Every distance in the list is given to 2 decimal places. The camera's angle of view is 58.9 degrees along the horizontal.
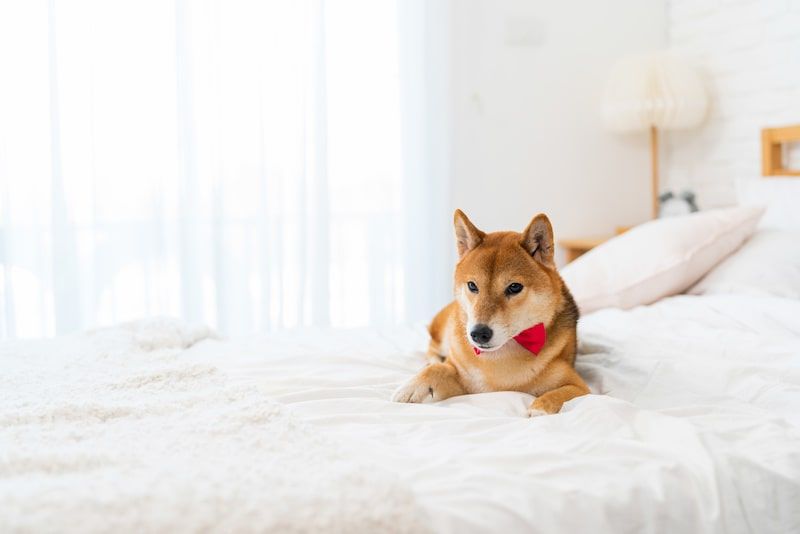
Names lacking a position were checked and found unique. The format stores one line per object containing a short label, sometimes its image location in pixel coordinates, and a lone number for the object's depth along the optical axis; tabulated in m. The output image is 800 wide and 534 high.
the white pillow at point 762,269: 2.14
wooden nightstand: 3.45
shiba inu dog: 1.43
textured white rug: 0.85
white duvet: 0.88
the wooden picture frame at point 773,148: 3.04
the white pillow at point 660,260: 2.26
